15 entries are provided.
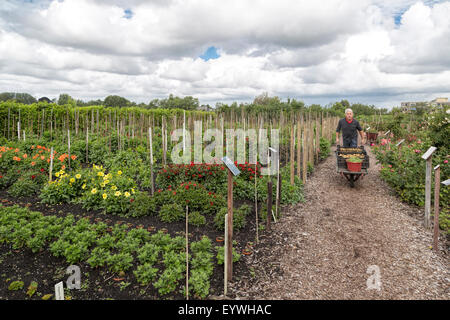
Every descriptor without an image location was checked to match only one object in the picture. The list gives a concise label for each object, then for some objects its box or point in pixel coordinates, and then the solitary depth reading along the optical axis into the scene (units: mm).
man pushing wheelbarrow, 7434
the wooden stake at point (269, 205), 4828
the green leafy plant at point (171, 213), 5012
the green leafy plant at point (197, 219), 4918
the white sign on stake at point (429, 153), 4711
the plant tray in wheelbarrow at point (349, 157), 6896
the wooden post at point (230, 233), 3393
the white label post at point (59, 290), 2191
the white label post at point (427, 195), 5159
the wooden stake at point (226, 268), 3209
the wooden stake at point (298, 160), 7696
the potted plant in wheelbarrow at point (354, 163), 6699
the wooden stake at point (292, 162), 7026
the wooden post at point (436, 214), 4367
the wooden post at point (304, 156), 7902
